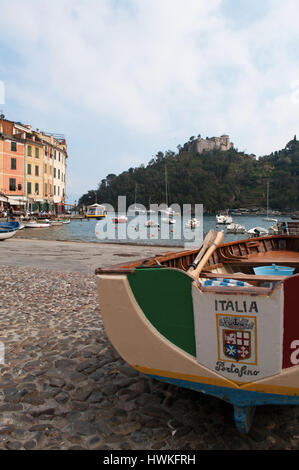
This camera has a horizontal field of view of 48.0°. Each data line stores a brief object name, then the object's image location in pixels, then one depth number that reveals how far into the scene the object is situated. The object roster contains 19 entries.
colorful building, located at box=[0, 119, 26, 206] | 53.44
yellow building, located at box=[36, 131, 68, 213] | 64.19
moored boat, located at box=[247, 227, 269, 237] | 37.20
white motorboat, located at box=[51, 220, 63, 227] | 59.59
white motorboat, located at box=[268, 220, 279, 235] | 32.98
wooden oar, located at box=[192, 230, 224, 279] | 4.46
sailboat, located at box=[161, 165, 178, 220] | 117.06
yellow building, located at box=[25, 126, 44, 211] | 57.67
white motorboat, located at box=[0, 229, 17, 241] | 24.44
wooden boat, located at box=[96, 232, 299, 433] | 2.71
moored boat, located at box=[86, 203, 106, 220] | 91.32
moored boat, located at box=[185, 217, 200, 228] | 70.35
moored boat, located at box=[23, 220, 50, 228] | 48.57
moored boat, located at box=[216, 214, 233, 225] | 86.44
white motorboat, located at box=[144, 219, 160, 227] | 71.56
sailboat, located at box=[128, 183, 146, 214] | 143.41
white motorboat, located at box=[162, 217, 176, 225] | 80.71
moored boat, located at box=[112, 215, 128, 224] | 80.85
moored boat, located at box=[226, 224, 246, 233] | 57.34
